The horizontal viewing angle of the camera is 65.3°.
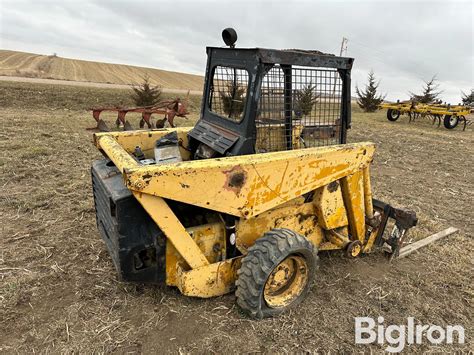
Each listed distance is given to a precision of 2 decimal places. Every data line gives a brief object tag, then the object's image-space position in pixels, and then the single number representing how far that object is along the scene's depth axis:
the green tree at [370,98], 23.69
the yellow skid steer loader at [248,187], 2.57
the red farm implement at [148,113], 10.20
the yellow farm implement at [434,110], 15.60
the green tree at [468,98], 28.48
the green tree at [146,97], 17.14
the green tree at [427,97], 24.94
